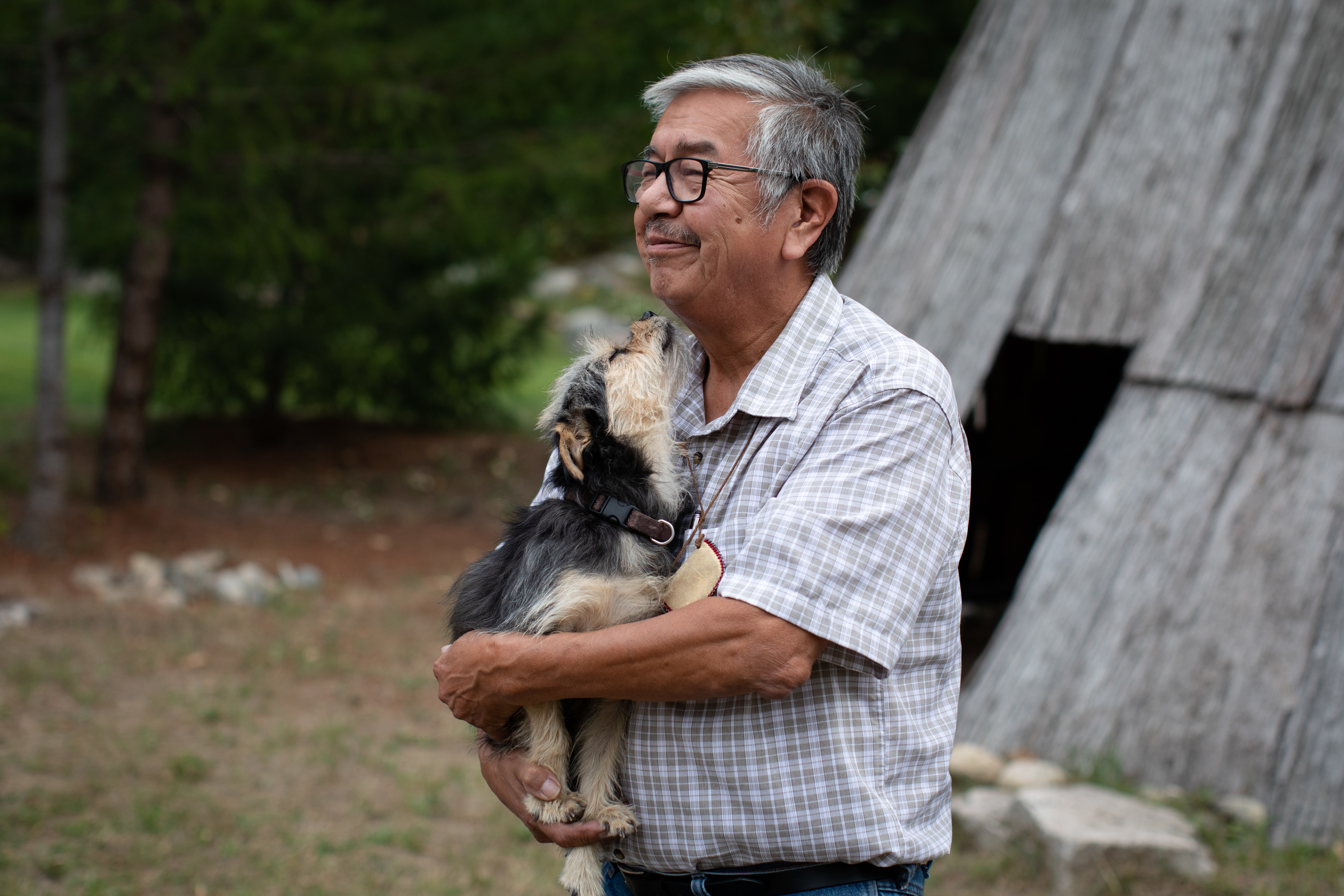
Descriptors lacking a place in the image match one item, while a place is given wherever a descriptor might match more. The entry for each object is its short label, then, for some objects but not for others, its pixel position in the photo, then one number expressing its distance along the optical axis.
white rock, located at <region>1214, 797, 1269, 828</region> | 4.66
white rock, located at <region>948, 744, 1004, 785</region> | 5.13
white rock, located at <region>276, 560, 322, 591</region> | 9.59
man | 1.95
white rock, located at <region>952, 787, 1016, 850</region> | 4.82
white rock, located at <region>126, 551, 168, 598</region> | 9.00
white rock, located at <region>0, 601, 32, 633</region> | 7.83
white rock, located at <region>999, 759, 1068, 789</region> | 4.99
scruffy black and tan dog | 2.40
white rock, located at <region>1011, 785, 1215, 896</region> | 4.40
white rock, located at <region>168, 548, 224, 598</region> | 9.20
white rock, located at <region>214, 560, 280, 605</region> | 9.06
